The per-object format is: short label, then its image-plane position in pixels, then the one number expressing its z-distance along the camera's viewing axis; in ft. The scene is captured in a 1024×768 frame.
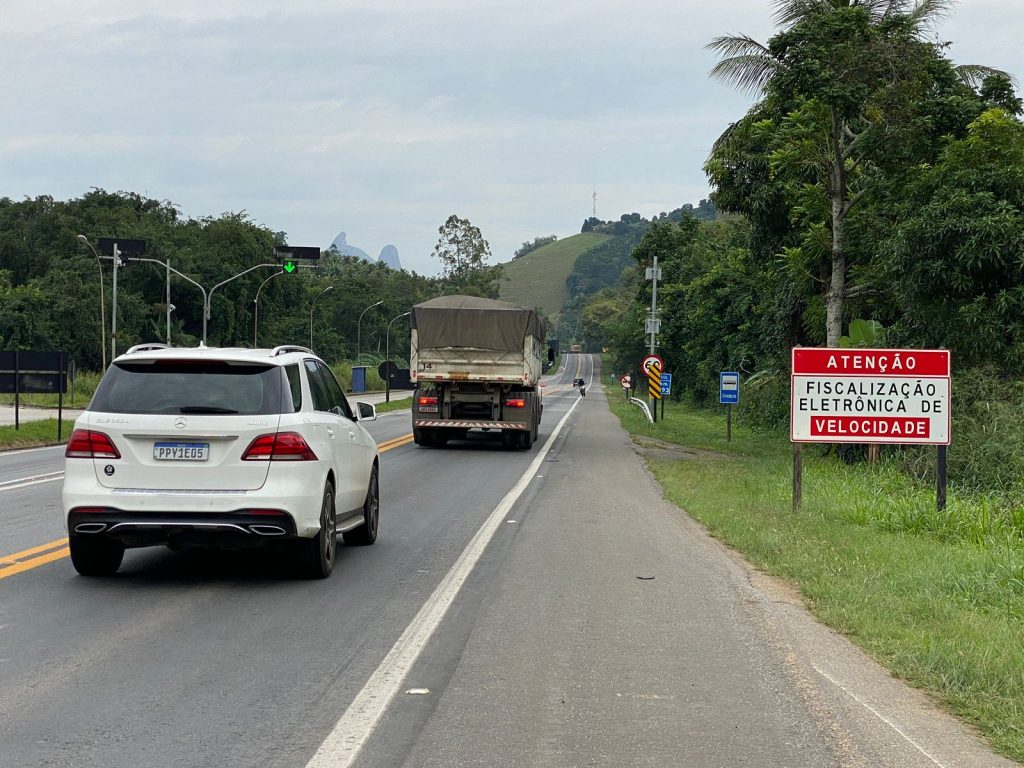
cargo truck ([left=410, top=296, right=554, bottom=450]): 83.97
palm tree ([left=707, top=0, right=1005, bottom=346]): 70.64
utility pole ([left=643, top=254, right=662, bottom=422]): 179.95
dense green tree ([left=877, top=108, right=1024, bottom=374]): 63.21
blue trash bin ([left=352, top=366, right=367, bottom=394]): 249.96
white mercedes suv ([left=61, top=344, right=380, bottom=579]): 28.22
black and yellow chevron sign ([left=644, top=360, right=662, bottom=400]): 141.18
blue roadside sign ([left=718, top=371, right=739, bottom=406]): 102.17
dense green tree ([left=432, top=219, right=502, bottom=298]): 472.85
